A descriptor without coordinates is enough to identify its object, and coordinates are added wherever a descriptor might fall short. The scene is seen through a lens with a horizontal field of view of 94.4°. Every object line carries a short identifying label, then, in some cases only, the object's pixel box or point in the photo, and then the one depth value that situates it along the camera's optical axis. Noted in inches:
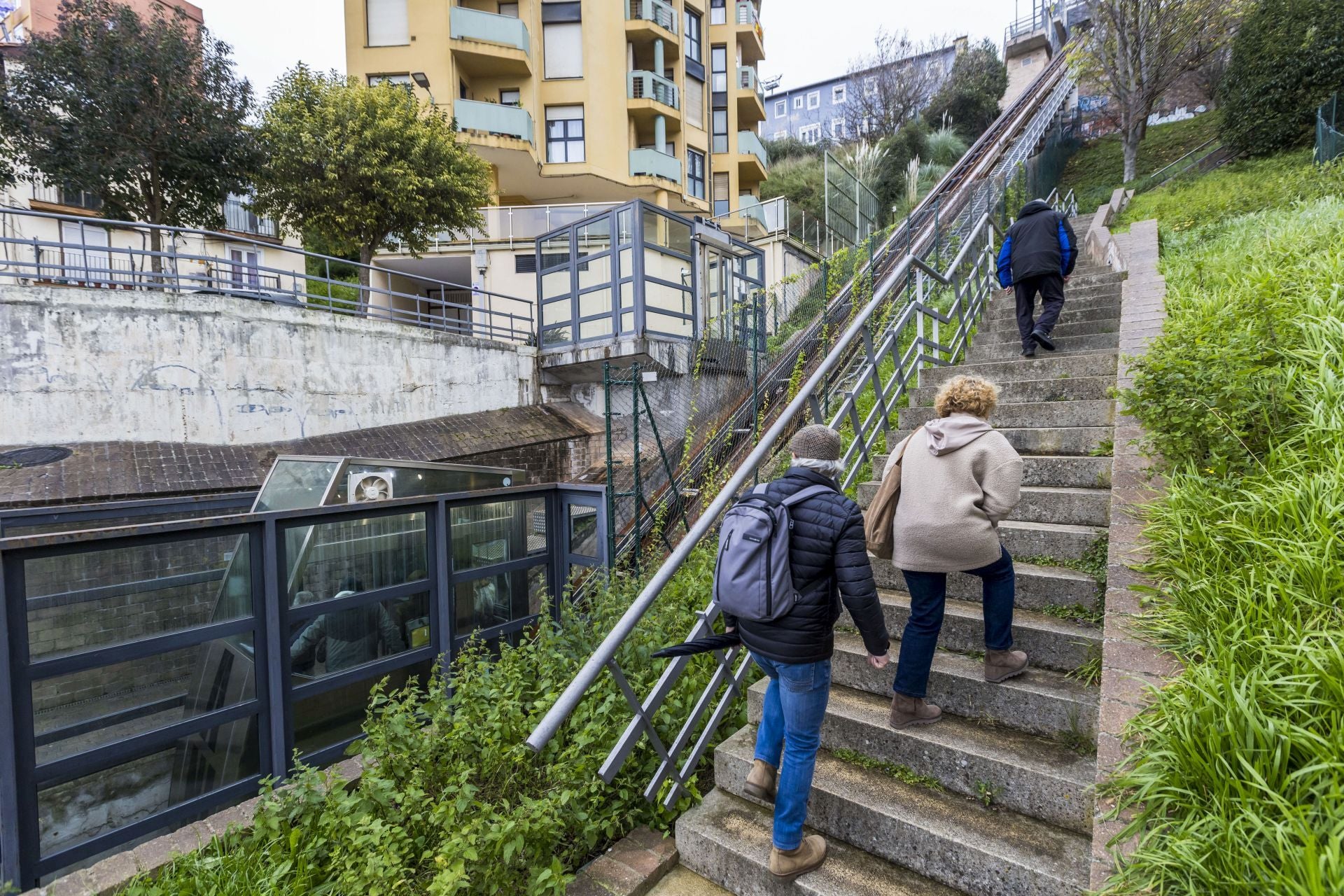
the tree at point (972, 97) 1123.3
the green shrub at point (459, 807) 91.5
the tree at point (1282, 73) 478.9
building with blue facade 1857.8
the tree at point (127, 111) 385.7
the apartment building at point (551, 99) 709.3
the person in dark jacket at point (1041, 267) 208.7
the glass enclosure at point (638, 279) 456.4
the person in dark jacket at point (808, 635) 91.3
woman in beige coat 101.3
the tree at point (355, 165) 479.2
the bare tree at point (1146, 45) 542.9
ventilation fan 227.6
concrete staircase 89.4
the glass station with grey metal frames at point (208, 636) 122.0
